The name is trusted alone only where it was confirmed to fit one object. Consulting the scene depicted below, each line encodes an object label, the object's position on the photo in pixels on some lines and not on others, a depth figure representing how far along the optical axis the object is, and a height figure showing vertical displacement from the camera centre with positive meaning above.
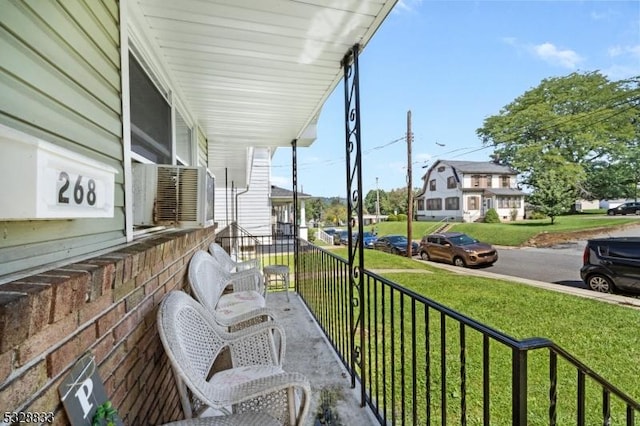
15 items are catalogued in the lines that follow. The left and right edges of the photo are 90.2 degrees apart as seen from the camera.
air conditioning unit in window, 1.88 +0.12
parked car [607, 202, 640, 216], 23.30 +0.18
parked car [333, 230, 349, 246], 17.36 -1.43
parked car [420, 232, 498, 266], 11.00 -1.37
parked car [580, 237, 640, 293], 6.31 -1.10
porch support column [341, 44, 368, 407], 2.07 +0.21
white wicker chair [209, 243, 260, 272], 3.35 -0.49
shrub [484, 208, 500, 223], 24.44 -0.32
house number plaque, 0.61 +0.08
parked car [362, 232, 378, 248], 16.98 -1.46
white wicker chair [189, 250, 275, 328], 1.93 -0.61
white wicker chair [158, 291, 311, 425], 1.13 -0.64
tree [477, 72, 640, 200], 25.95 +6.98
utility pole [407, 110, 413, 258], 13.03 +1.51
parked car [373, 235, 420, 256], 14.88 -1.56
